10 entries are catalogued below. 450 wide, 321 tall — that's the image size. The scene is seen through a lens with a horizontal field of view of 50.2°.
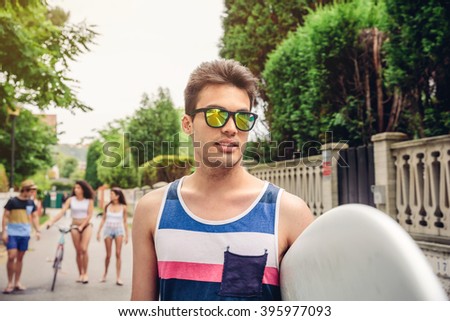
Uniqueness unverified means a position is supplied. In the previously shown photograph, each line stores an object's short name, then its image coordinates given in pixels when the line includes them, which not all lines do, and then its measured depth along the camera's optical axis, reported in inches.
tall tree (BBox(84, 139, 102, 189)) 1402.6
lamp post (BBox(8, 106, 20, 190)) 304.6
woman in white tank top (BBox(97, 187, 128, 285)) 235.4
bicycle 226.9
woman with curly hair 231.1
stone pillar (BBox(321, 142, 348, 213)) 244.2
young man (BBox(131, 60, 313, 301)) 43.7
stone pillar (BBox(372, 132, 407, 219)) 191.2
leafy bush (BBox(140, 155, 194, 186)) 468.9
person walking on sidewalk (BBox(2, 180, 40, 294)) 215.8
